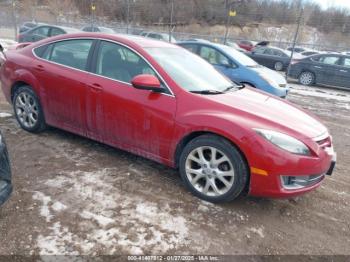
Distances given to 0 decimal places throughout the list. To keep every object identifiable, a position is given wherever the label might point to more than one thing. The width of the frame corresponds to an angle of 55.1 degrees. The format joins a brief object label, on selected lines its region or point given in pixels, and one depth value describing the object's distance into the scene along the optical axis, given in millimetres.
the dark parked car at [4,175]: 2671
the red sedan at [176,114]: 3162
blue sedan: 7789
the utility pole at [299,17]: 12885
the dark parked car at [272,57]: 18797
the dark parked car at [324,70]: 13242
